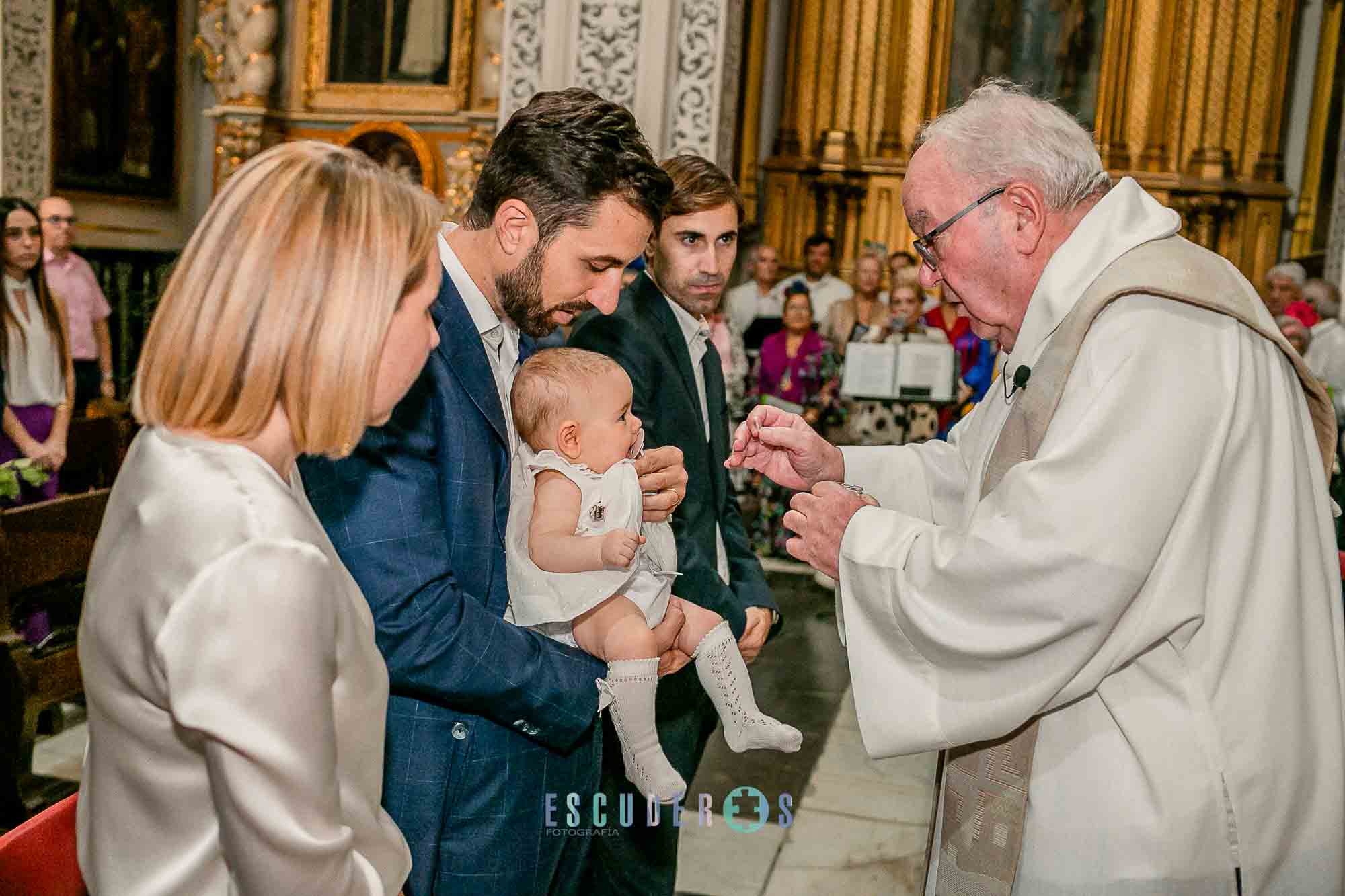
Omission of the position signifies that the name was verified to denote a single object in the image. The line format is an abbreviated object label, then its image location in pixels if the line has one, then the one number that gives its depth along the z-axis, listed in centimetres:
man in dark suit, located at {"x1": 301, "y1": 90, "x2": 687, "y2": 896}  167
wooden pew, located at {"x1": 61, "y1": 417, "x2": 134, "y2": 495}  511
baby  204
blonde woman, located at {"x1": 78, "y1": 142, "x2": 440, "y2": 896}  110
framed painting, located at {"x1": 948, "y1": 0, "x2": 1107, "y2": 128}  1067
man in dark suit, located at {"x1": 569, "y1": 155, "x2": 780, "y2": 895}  250
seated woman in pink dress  771
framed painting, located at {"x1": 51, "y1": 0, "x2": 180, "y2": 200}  931
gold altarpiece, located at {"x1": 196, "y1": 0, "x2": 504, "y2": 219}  996
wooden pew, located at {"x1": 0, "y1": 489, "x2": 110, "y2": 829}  319
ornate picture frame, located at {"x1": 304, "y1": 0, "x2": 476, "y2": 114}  1004
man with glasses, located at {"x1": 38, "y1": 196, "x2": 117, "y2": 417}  698
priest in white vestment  165
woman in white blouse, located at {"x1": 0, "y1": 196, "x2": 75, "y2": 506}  555
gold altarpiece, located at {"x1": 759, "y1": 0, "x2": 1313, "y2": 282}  1019
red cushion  135
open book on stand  707
